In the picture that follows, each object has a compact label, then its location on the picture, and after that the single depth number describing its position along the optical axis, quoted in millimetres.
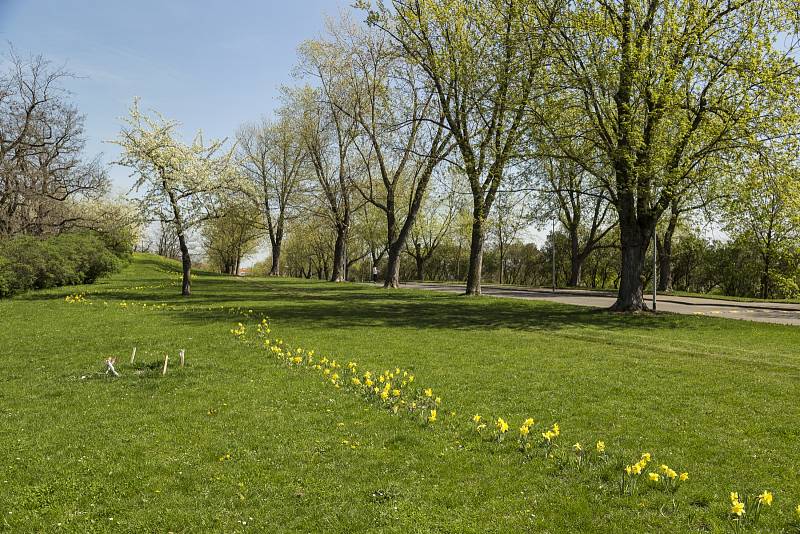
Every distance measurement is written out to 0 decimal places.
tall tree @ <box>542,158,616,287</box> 23812
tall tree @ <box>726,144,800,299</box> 17109
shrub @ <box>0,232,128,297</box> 23828
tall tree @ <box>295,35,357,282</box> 36875
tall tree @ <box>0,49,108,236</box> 35531
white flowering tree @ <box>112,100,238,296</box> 25469
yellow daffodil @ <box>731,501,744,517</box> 4332
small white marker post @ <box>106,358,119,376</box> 9745
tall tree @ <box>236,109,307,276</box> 45594
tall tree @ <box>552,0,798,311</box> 17719
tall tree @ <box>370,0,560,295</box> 21750
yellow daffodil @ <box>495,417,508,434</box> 6320
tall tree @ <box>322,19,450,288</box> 32031
